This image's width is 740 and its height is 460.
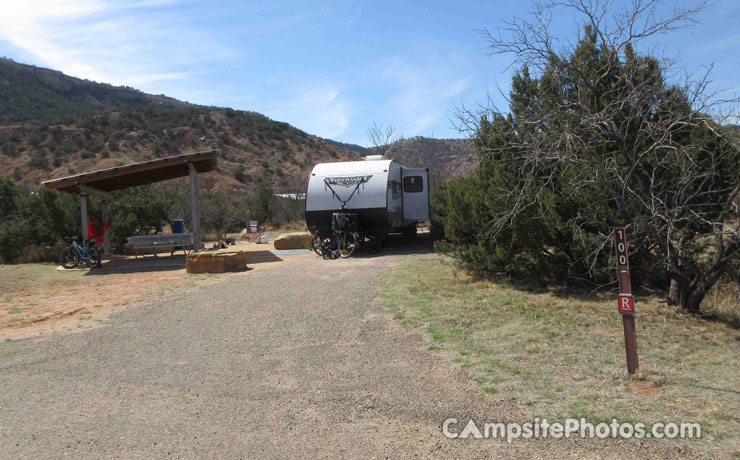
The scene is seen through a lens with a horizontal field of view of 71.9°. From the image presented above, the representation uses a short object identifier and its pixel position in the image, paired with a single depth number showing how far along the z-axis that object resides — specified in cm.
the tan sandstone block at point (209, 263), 1219
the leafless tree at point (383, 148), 3572
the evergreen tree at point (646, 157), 540
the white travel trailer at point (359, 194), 1410
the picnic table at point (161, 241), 1521
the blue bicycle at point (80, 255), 1371
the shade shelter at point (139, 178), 1395
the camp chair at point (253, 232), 2098
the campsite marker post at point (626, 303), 417
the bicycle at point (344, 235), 1367
